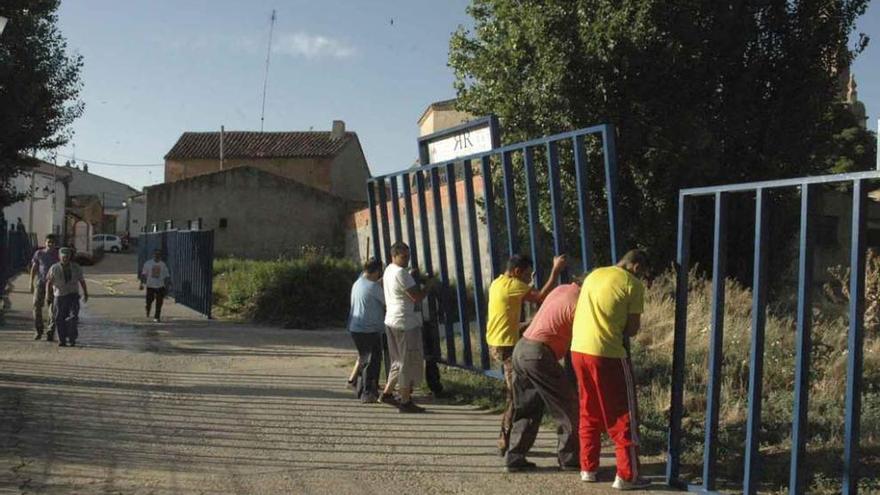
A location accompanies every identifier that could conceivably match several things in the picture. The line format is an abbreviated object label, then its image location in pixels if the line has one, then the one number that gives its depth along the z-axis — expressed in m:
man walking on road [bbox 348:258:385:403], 10.41
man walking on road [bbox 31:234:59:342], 16.66
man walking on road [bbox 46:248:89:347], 15.38
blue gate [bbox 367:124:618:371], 8.09
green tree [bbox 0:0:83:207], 17.95
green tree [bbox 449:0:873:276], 18.22
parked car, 70.62
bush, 21.69
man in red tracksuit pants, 6.82
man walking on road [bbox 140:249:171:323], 20.95
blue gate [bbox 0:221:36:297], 20.89
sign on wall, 10.09
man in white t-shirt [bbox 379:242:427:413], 9.98
